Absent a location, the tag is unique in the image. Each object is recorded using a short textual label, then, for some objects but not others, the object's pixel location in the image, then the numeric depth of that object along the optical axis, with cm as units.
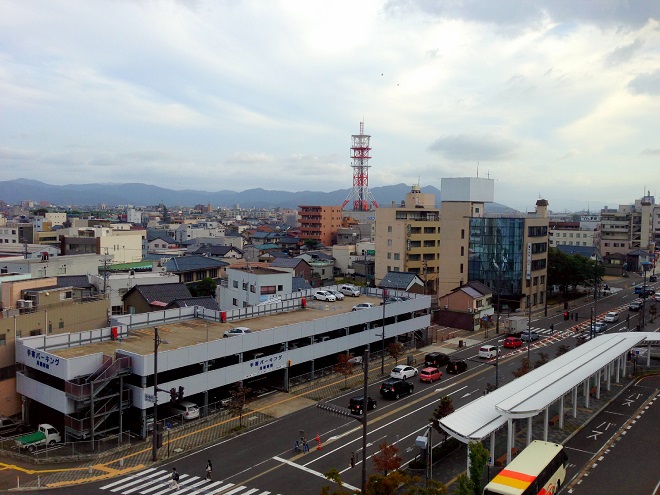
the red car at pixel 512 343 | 4812
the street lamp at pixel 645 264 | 9683
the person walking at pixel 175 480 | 2256
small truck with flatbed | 2648
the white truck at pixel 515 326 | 5397
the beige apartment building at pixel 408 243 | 7381
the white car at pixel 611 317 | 5869
